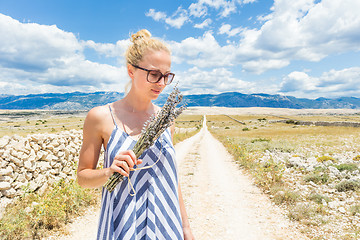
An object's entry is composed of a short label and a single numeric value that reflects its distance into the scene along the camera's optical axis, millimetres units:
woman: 1476
